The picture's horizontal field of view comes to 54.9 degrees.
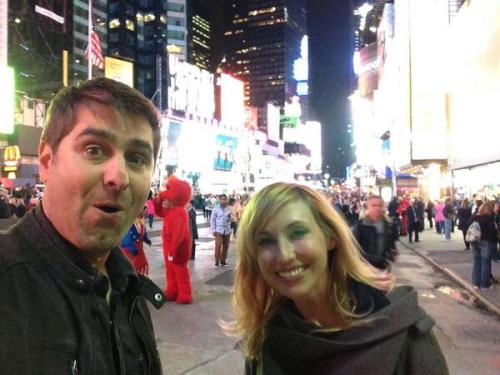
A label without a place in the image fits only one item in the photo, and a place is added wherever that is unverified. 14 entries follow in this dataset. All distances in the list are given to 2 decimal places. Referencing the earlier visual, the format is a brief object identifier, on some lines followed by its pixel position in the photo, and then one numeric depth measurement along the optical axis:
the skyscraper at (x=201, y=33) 151.75
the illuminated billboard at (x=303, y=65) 158.50
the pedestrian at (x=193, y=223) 15.09
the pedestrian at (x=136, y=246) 8.26
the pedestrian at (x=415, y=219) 21.53
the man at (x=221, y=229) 13.88
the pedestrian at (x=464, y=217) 18.03
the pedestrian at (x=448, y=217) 21.52
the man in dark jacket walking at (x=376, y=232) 7.41
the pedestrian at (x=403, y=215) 23.10
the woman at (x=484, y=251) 10.62
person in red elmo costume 8.86
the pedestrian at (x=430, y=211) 28.81
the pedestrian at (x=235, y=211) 17.97
